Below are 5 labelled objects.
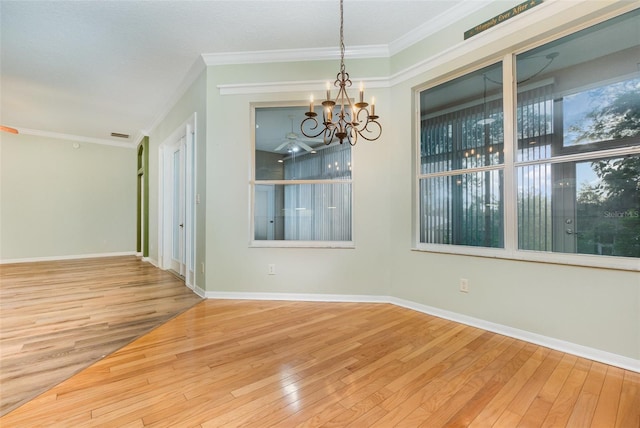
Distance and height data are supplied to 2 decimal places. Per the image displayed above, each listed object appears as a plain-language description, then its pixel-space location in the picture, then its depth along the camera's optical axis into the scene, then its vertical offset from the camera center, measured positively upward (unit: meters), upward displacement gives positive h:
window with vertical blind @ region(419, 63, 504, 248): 2.62 +0.52
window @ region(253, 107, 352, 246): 3.48 +0.37
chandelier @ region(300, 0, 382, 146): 3.31 +1.08
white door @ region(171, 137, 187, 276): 4.52 +0.07
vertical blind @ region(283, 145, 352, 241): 3.45 +0.21
